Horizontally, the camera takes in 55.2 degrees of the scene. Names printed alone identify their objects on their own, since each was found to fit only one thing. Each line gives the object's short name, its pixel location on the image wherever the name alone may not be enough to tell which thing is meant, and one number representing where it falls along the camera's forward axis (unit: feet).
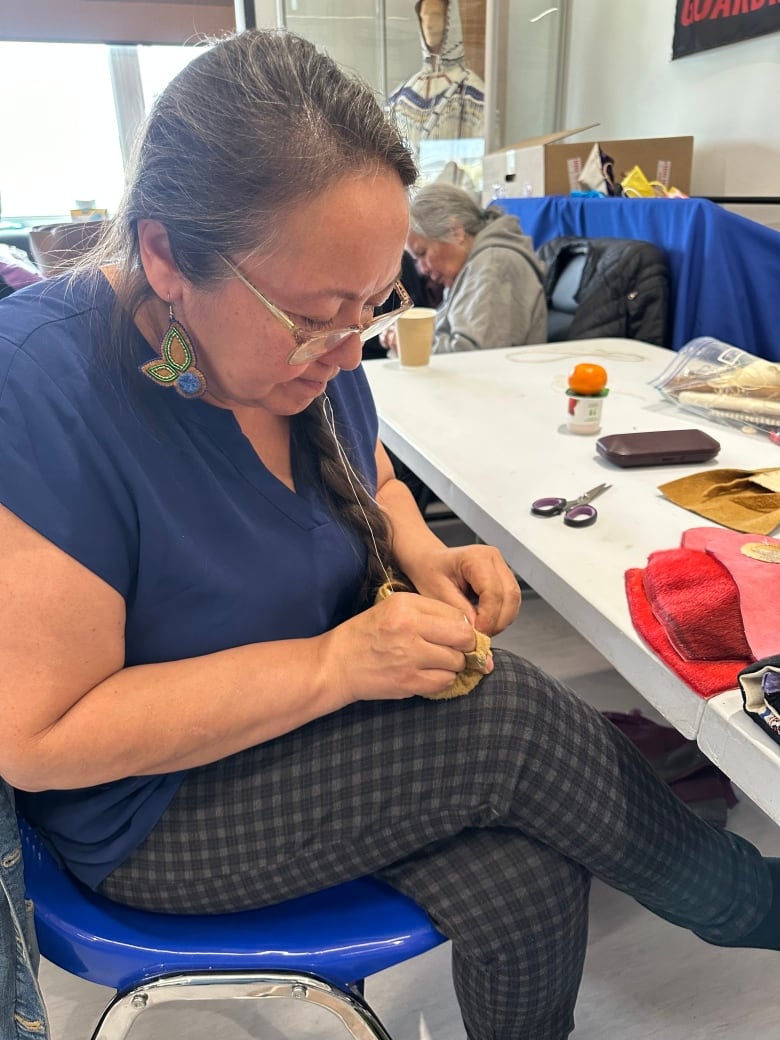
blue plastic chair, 2.17
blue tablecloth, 6.93
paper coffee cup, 5.06
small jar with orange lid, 3.67
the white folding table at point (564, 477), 2.08
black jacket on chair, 6.85
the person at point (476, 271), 6.88
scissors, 2.82
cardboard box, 9.14
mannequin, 12.41
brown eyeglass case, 3.29
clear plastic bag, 3.71
